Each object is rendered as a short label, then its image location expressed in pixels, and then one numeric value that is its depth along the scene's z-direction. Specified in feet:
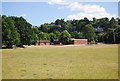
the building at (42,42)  289.43
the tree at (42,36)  333.42
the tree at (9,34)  146.10
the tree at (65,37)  305.12
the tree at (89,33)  364.79
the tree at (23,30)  178.93
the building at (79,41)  313.73
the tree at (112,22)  447.71
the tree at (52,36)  365.44
